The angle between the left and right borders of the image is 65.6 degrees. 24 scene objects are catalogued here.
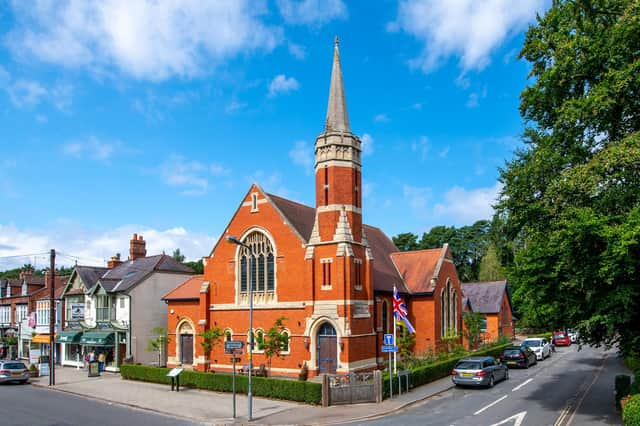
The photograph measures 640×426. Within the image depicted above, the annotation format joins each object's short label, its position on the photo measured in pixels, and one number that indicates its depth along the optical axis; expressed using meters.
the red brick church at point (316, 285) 27.73
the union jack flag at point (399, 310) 25.80
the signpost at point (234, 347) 21.20
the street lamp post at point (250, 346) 19.64
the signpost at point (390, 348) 23.08
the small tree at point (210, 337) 29.59
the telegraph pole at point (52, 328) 30.39
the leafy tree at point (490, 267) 73.81
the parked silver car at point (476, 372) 24.75
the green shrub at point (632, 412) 13.01
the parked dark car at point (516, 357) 33.12
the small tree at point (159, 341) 33.50
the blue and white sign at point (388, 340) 23.81
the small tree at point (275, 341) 26.51
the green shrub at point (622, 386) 17.82
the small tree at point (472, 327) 39.12
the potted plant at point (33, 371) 34.81
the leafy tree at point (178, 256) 114.47
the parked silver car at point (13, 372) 31.66
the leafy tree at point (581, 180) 15.45
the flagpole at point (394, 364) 25.50
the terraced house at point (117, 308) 37.56
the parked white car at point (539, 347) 38.34
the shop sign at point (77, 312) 40.22
